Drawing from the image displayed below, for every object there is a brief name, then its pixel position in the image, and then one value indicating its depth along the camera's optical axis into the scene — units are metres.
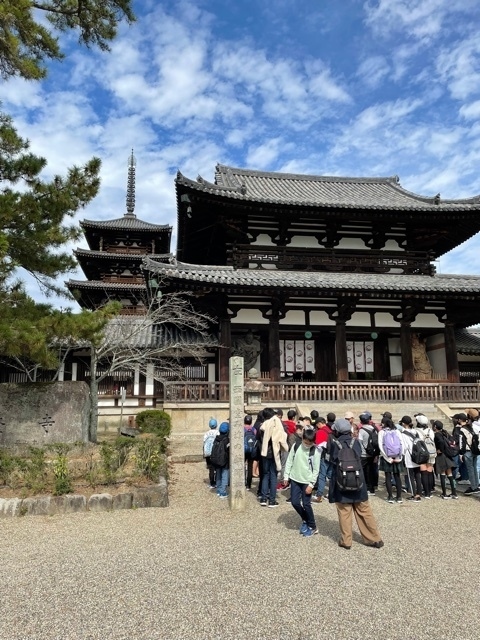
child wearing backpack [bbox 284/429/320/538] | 5.69
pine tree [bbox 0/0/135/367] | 8.16
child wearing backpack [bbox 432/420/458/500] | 7.74
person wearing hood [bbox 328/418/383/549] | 5.27
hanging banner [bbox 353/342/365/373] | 17.50
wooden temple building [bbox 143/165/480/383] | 15.70
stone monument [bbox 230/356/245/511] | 7.02
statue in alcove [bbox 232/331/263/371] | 16.53
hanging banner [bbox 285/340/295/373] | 17.22
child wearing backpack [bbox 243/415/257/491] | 7.89
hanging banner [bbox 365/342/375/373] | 17.58
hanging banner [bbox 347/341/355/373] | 17.41
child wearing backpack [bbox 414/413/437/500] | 7.71
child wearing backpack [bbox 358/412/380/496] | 7.62
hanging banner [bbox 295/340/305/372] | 17.28
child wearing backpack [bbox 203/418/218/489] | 8.63
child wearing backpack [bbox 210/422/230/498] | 7.82
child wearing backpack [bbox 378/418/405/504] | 7.39
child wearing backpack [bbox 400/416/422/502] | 7.69
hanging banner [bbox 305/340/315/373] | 17.39
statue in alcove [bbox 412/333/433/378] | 17.25
